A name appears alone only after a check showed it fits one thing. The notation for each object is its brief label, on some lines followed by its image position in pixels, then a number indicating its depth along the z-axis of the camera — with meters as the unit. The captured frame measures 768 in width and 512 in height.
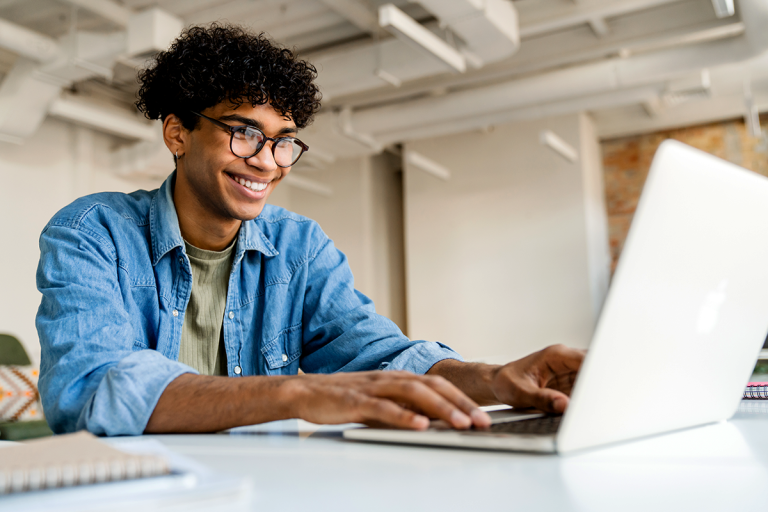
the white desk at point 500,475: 0.42
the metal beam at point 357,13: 4.09
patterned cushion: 3.20
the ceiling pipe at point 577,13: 4.09
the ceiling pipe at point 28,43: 3.60
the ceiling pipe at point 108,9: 3.87
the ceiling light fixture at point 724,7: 3.31
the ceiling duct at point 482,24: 3.44
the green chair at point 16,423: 2.95
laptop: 0.51
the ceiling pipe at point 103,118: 4.32
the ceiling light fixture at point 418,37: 3.12
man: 0.79
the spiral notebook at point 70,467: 0.41
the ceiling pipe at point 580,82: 4.05
